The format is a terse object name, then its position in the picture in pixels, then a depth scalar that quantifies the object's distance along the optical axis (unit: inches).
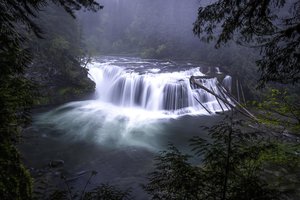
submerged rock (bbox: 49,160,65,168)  420.5
